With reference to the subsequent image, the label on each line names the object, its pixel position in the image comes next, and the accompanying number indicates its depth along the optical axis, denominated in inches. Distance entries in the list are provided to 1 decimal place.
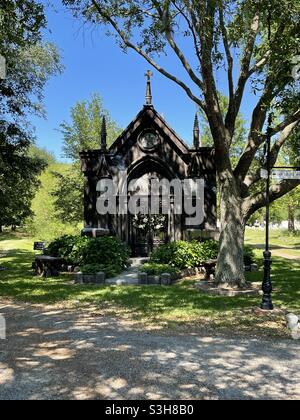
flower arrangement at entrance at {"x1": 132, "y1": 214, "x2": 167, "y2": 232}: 906.1
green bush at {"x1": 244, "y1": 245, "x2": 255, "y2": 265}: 779.4
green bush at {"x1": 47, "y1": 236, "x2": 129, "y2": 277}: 663.8
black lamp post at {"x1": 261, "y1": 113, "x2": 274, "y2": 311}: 422.6
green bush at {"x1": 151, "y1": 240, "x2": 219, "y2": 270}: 698.8
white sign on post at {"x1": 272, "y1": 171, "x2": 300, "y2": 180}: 426.3
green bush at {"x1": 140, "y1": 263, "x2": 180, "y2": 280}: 625.0
